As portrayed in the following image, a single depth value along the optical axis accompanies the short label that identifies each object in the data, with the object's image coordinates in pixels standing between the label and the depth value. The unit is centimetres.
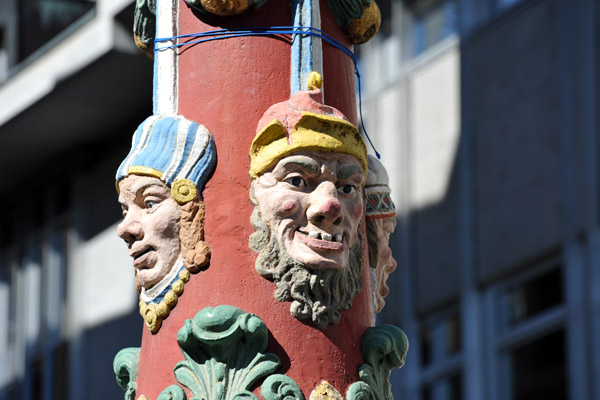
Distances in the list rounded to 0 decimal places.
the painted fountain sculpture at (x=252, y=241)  841
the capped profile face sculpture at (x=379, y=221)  953
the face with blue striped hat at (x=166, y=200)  886
